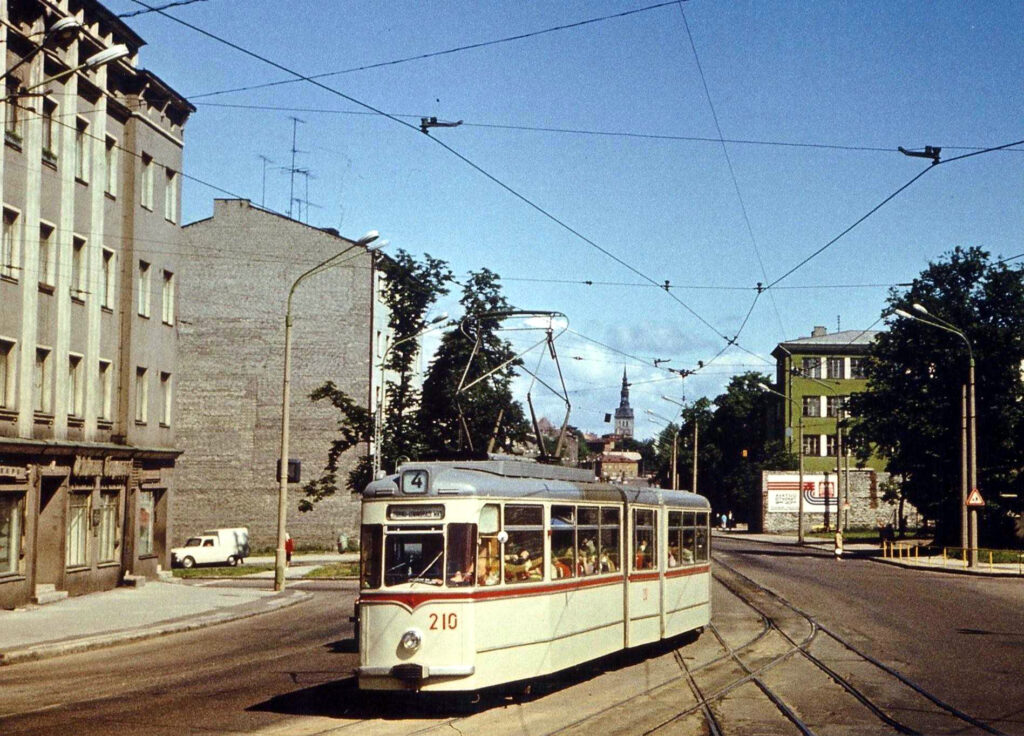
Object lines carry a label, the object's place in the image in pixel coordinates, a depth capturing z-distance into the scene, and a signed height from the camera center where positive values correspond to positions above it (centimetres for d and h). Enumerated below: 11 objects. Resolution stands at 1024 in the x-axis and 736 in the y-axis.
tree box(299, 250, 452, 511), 4359 +381
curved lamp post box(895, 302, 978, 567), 4253 -36
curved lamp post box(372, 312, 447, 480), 3966 +125
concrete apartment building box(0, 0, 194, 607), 2866 +375
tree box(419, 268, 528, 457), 4200 +270
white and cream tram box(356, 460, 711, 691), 1307 -122
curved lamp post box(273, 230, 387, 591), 3353 -51
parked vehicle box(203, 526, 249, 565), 5228 -319
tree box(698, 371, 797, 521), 10519 +216
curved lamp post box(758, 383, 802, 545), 6712 -282
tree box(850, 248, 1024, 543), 5303 +327
